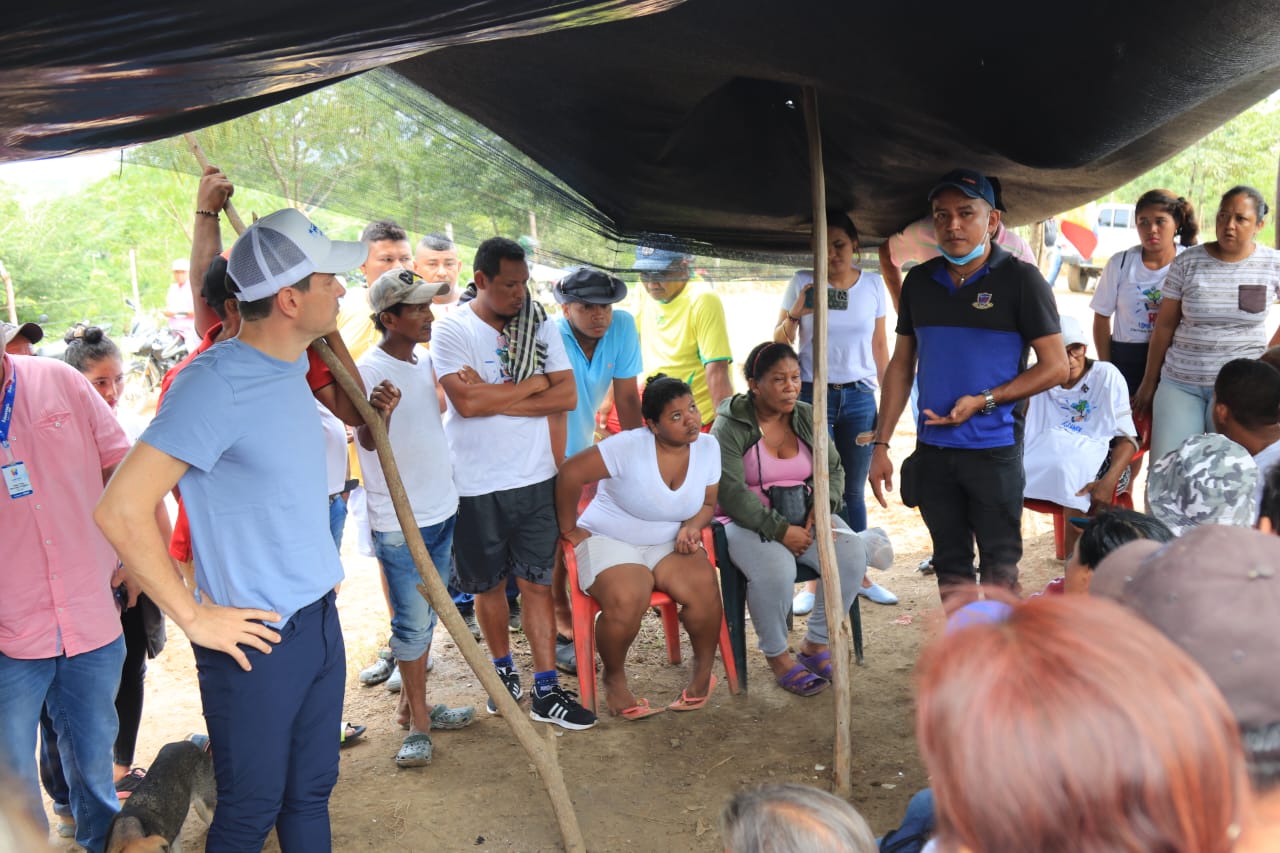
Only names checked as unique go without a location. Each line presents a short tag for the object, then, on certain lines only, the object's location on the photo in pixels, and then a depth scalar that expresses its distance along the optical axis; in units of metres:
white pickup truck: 20.78
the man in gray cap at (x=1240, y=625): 1.02
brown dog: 2.56
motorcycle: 13.33
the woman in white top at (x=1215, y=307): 4.55
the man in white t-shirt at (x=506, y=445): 3.88
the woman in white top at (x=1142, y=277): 5.07
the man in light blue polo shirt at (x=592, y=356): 4.56
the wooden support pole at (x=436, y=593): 2.79
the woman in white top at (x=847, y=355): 4.88
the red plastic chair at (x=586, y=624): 4.07
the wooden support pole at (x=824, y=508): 3.30
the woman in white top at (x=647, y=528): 3.98
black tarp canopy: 1.92
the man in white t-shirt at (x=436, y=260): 5.32
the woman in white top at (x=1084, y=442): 4.79
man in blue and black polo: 3.48
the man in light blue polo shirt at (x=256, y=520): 2.15
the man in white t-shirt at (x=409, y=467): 3.65
